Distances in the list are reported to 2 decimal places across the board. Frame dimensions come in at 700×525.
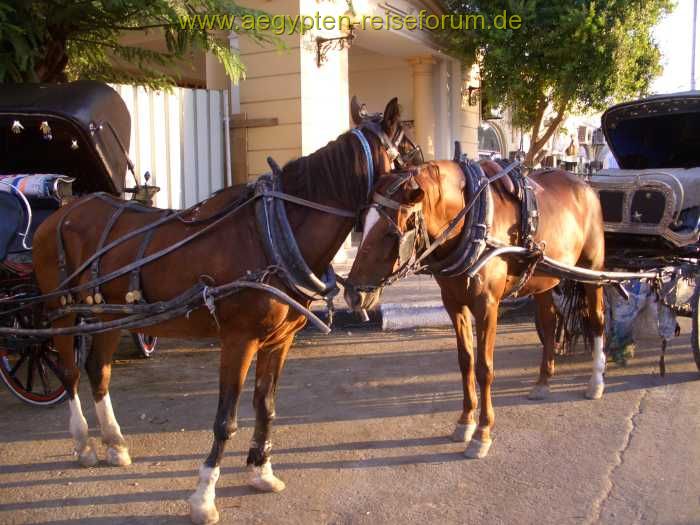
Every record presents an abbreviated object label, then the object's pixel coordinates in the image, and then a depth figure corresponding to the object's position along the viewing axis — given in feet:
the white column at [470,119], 42.14
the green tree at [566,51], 34.04
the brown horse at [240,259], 9.81
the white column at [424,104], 40.06
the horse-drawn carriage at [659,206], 16.31
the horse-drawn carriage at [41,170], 13.62
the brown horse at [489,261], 9.78
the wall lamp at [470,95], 42.14
